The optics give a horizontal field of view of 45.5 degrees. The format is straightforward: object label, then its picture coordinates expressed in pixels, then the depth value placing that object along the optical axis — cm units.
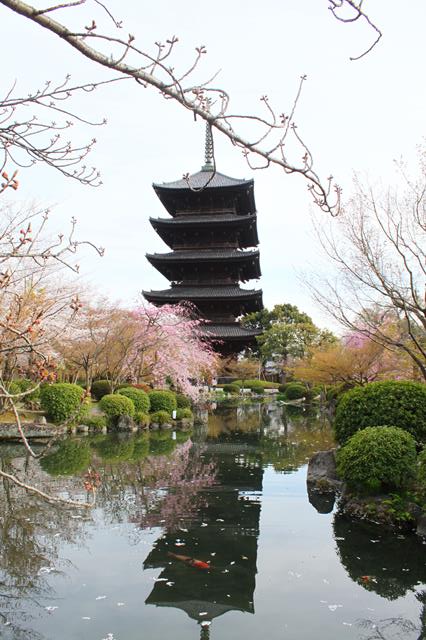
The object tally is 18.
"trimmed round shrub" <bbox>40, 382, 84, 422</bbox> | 1529
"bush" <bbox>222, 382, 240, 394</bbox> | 3512
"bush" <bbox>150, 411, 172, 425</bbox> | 1812
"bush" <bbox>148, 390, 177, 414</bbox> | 1914
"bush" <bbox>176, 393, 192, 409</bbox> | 2094
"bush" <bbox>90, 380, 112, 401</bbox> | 2027
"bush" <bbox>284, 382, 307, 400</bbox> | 3619
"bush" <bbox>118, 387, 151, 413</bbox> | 1808
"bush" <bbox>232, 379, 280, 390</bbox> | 3768
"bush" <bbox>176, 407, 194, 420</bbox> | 1932
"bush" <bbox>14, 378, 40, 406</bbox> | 1589
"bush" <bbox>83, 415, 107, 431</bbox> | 1598
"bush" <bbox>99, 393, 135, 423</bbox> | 1678
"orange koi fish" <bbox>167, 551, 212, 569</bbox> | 488
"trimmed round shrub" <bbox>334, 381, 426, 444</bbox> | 727
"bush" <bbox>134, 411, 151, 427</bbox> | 1747
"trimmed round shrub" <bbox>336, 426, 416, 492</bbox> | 648
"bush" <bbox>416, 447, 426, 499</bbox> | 604
